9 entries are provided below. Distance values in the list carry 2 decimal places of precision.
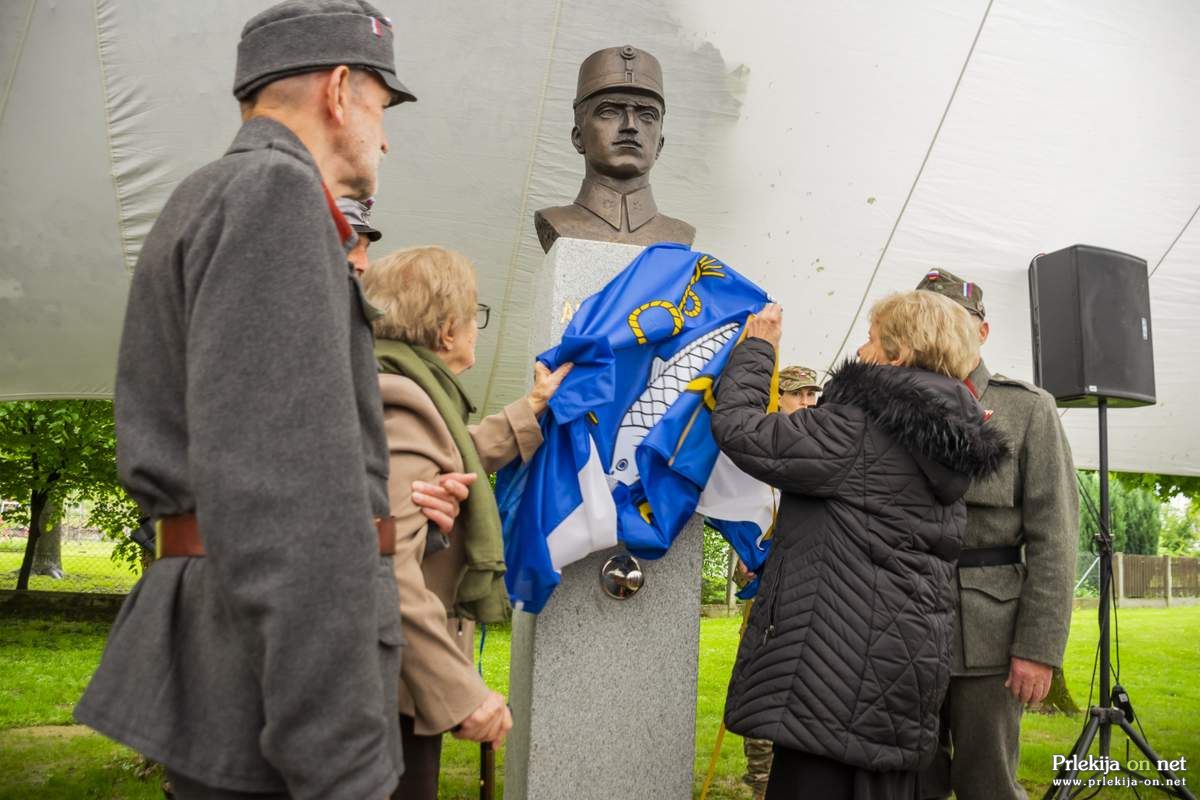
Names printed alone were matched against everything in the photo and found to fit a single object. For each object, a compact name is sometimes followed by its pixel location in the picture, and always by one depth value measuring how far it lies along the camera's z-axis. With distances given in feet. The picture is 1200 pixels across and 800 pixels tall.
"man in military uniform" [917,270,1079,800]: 8.46
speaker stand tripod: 11.85
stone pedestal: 8.63
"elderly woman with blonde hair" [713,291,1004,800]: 6.87
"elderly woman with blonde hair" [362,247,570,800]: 5.02
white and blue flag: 8.38
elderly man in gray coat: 3.13
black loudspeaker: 14.62
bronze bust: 10.12
